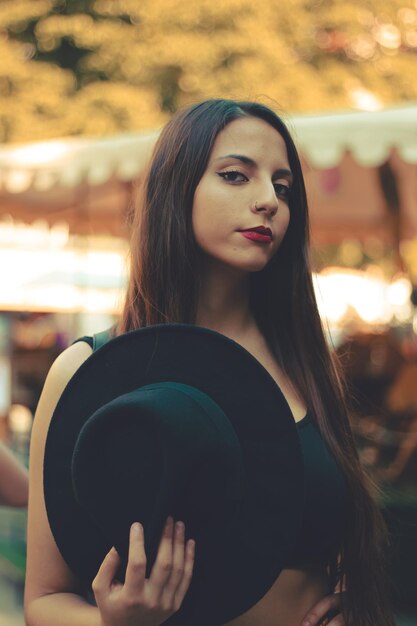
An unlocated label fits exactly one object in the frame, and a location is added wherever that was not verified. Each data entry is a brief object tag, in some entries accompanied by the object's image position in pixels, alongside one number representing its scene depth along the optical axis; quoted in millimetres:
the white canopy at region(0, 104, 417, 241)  5636
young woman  1703
